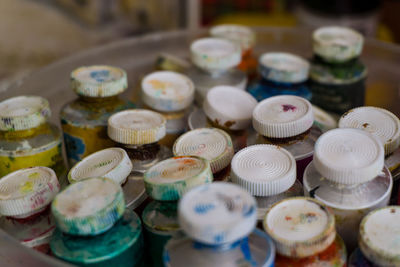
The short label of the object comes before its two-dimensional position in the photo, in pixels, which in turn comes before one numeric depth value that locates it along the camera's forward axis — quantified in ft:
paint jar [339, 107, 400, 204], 2.04
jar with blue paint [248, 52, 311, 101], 2.65
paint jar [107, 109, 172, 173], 2.16
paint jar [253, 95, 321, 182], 2.10
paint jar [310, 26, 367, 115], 2.69
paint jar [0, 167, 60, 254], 1.85
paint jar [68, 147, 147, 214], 1.97
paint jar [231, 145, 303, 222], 1.85
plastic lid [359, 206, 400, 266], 1.59
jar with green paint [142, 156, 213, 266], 1.76
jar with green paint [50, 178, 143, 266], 1.66
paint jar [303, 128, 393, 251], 1.75
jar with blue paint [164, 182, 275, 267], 1.46
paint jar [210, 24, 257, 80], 3.06
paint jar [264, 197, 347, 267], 1.62
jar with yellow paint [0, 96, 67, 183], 2.24
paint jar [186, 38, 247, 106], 2.67
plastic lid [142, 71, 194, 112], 2.52
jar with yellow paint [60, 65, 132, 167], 2.37
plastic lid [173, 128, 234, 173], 2.06
